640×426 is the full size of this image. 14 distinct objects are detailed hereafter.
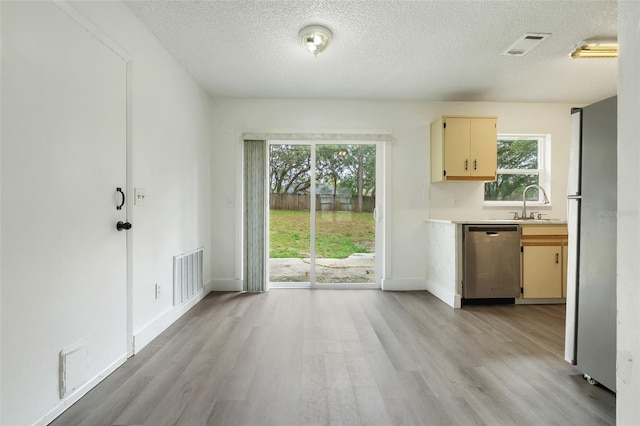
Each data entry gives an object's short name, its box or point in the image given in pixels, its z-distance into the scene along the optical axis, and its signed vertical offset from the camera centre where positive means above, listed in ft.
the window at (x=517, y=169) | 12.73 +1.64
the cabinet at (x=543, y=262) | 10.49 -2.05
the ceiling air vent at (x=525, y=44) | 7.71 +4.55
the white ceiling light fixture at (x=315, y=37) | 7.36 +4.44
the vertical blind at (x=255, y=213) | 12.09 -0.33
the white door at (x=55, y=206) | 4.00 -0.02
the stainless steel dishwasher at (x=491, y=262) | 10.30 -2.02
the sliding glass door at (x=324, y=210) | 12.64 -0.20
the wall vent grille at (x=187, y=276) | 8.95 -2.39
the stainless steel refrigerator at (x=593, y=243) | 5.24 -0.72
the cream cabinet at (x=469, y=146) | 11.25 +2.34
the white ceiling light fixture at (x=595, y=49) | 7.99 +4.48
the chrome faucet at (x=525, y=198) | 11.90 +0.33
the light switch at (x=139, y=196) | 6.84 +0.21
